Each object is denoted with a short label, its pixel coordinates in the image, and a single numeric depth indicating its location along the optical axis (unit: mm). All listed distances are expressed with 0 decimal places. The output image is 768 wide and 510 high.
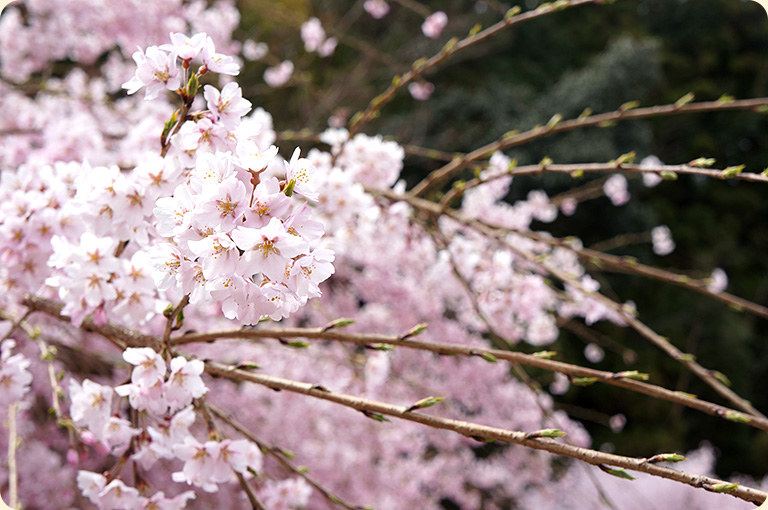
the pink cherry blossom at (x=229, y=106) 724
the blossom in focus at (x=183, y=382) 733
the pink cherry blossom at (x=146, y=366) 721
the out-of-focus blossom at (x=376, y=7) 2758
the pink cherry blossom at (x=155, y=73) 742
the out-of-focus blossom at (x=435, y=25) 2066
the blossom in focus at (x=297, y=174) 563
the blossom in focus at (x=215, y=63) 754
